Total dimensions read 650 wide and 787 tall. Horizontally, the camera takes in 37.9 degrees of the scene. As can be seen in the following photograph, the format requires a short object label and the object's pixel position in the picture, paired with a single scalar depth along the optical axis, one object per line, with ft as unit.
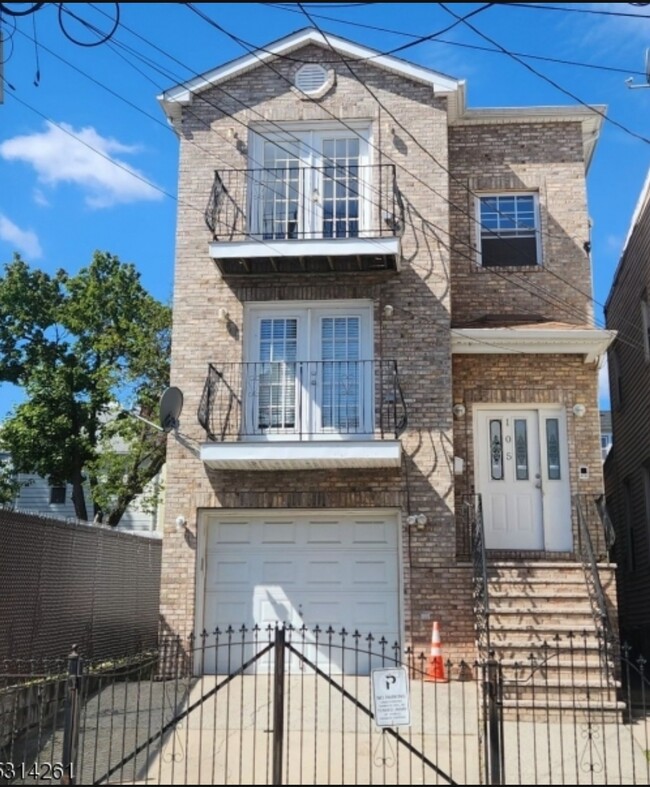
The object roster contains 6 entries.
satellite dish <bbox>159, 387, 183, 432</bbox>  42.37
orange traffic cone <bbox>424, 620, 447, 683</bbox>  37.86
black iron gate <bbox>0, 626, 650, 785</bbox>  24.32
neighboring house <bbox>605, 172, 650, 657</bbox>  52.80
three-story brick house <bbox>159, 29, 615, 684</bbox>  42.83
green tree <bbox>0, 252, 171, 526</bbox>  73.26
